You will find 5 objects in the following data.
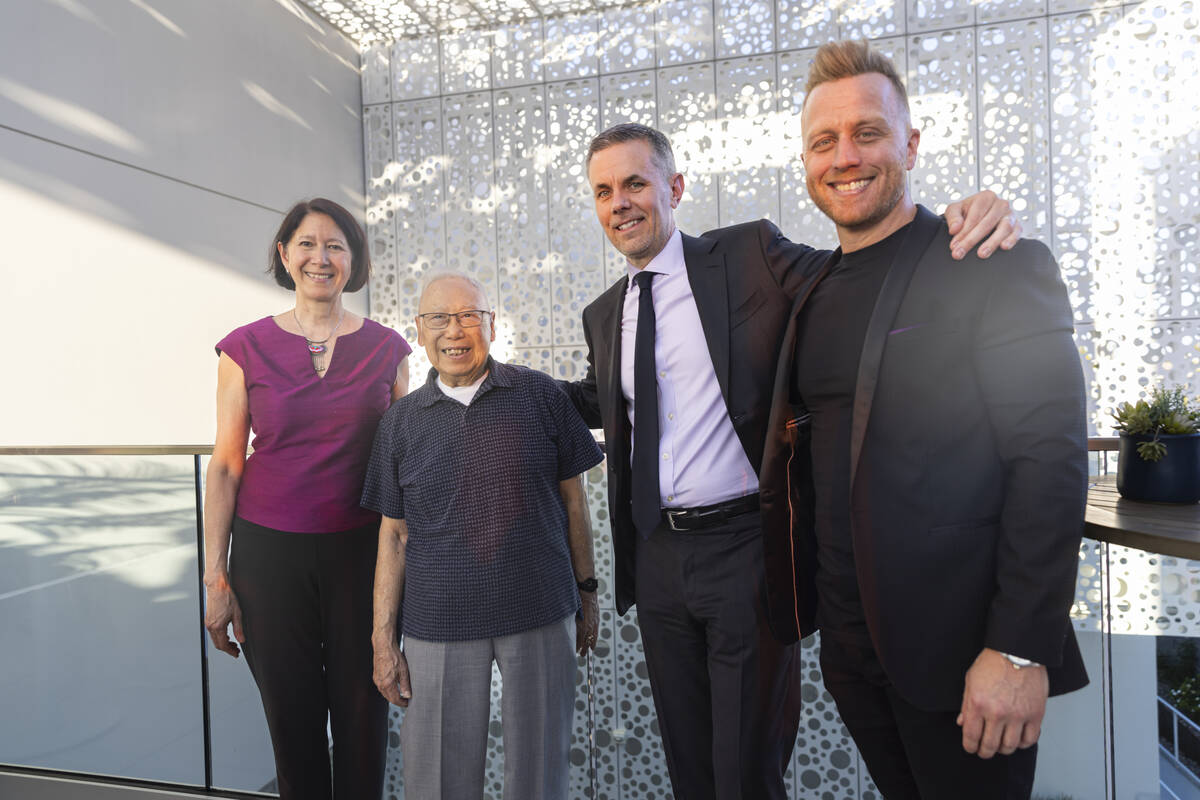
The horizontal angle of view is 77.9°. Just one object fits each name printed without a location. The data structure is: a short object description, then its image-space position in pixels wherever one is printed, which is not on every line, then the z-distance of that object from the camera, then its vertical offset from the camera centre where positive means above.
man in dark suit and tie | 1.63 -0.15
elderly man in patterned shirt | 1.78 -0.40
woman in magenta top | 1.95 -0.32
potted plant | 1.59 -0.13
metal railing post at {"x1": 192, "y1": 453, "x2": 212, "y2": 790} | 2.82 -0.91
